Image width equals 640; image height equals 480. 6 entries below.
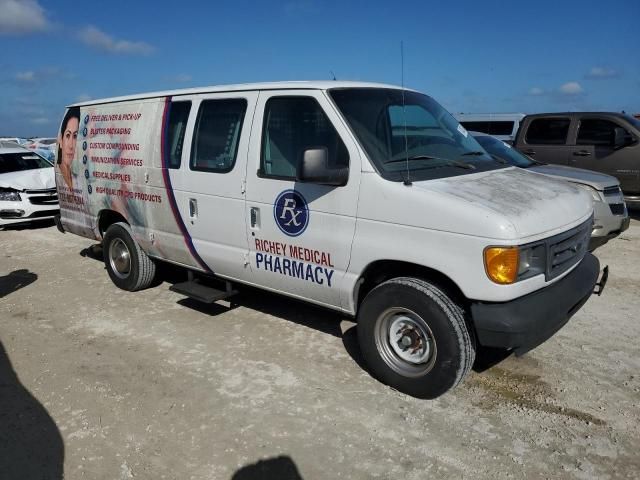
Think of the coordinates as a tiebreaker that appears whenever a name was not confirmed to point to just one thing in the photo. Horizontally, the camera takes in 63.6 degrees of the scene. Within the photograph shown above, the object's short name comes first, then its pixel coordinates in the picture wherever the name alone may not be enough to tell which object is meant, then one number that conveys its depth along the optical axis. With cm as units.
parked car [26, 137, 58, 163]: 2321
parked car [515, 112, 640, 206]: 965
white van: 320
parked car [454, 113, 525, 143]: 1641
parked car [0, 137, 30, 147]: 2586
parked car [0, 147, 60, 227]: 1006
